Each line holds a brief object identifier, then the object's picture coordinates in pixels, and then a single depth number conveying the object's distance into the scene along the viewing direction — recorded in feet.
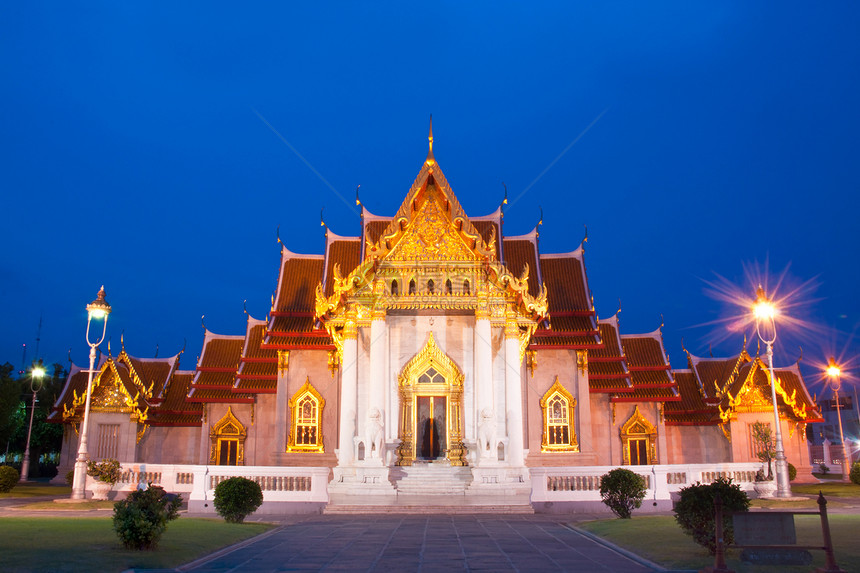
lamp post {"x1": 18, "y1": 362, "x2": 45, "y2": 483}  115.65
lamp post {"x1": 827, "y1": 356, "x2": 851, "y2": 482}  111.34
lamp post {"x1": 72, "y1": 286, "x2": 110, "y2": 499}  69.51
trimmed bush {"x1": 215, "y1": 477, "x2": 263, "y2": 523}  51.34
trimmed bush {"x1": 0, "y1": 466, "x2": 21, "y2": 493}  81.35
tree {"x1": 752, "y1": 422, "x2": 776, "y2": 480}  80.12
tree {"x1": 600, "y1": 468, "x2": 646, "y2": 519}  54.34
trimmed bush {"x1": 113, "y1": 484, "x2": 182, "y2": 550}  34.76
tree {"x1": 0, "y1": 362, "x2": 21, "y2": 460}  98.63
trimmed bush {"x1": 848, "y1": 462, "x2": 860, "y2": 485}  91.66
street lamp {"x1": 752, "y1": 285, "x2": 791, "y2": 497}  68.49
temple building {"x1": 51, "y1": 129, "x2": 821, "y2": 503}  70.90
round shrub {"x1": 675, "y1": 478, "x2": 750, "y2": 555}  33.27
